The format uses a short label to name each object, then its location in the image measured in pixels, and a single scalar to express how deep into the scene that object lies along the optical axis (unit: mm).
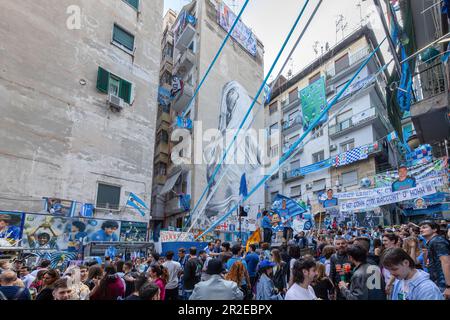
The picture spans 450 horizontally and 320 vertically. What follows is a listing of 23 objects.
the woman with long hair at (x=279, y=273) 5902
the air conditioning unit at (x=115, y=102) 18641
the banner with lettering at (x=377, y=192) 13672
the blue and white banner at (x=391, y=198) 13492
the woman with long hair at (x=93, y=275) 5766
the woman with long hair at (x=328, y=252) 6320
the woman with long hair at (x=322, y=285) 4609
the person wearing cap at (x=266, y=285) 5025
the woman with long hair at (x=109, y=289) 4574
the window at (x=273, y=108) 40744
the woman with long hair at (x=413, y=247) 5834
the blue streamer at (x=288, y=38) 5761
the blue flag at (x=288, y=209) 14203
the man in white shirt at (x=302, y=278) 3633
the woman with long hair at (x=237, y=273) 5895
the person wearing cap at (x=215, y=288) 4027
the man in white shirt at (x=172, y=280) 7204
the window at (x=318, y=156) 31875
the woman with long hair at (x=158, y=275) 5695
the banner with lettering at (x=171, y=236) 15164
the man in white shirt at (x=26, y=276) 6545
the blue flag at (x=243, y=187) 13962
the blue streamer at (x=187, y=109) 27531
